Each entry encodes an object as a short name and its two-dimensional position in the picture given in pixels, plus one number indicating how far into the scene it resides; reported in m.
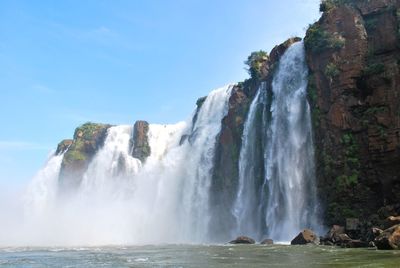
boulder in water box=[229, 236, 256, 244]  35.75
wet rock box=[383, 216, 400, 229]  26.10
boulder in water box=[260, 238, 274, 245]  33.15
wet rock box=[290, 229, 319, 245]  30.09
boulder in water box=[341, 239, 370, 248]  25.82
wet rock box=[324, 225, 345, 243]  29.00
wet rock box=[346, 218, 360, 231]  30.44
